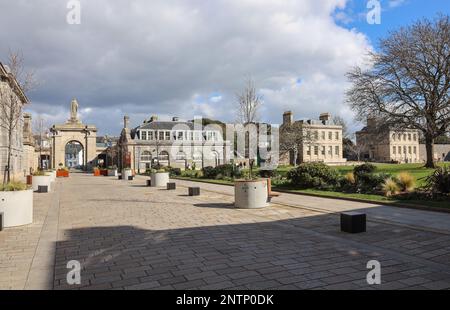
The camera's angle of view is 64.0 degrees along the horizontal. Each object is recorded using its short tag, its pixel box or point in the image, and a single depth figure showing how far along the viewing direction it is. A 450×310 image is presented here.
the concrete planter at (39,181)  21.77
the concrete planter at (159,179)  24.62
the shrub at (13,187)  9.65
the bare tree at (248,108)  18.11
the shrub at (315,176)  17.70
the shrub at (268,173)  24.89
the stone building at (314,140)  63.56
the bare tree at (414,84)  28.95
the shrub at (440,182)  12.98
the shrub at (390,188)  14.19
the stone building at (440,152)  90.26
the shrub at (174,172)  39.97
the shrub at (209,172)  30.80
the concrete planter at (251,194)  12.59
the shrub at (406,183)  14.55
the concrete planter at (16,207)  9.46
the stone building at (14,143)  18.41
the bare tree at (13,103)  16.92
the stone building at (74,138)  70.56
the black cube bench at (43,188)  20.62
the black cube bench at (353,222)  8.16
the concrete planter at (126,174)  34.35
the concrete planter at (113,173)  43.80
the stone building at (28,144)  50.20
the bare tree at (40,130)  45.78
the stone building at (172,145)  66.50
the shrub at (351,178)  16.78
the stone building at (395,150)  84.12
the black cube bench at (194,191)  17.47
